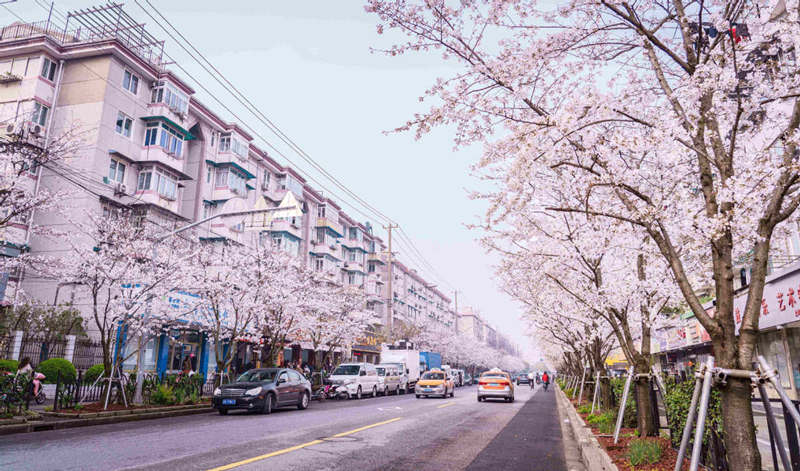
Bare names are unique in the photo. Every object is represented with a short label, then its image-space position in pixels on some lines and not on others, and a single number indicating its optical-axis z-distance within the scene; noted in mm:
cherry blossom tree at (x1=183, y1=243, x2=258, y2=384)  22672
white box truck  39888
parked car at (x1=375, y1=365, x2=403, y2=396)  34303
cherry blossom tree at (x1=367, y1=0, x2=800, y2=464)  5133
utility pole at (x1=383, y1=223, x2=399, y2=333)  43919
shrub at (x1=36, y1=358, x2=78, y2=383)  21578
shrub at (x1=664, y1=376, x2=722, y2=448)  6699
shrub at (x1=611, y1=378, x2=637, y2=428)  12125
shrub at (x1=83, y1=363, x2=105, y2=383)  22138
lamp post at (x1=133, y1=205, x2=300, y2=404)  17781
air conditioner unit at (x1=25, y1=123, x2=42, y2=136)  27130
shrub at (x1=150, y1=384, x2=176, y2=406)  18531
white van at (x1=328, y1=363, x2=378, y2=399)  29453
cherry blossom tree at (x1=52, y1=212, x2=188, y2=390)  18070
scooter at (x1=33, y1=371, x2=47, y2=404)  17864
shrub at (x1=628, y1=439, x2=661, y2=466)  7355
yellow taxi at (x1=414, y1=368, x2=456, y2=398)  31984
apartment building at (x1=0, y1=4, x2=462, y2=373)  29422
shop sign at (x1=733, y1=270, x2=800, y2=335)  17920
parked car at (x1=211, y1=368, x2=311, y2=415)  17719
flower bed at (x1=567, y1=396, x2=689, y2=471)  7349
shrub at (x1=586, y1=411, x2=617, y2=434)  11602
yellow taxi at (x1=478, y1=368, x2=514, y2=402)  27781
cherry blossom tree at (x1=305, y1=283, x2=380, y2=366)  35725
